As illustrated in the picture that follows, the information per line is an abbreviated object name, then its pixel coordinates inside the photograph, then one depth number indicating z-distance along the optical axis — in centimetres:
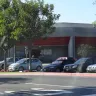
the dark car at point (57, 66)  3316
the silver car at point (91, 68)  2934
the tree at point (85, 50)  5853
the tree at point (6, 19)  3272
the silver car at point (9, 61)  4111
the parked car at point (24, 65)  3603
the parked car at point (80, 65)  3075
